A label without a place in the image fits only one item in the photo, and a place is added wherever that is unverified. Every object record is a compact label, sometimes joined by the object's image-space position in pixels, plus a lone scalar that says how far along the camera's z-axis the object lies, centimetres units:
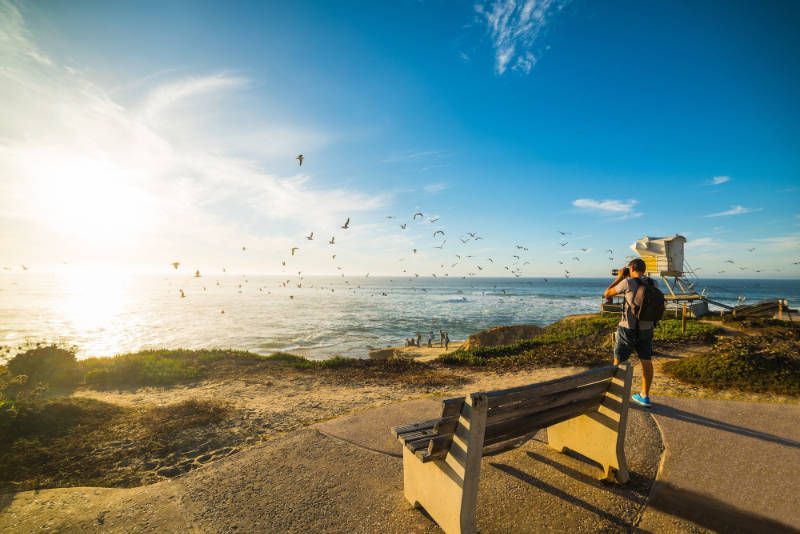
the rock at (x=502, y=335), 1975
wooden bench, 271
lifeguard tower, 1795
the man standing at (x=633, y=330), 533
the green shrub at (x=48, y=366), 922
